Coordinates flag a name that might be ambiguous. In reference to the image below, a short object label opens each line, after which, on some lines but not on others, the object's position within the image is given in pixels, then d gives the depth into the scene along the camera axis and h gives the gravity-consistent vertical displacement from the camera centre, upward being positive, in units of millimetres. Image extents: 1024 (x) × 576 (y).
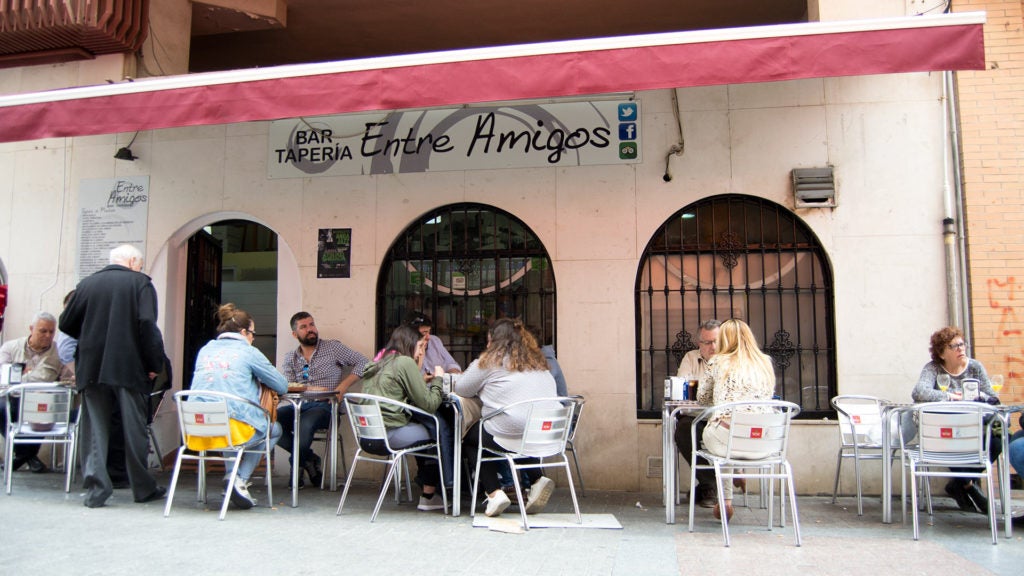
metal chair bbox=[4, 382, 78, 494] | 6023 -602
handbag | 5641 -440
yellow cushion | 5297 -683
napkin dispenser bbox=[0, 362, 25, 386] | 6449 -290
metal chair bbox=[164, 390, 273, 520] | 5223 -560
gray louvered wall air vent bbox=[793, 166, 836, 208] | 6758 +1328
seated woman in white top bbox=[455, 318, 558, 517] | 5262 -308
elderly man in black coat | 5477 -144
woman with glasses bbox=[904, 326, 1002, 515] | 5648 -250
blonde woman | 4957 -221
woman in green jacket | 5379 -331
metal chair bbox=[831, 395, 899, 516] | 5926 -689
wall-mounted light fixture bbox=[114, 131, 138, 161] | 7891 +1877
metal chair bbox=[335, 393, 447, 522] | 5340 -663
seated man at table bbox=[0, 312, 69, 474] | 7070 -186
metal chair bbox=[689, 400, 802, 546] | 4805 -580
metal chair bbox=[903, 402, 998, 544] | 4867 -600
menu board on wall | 7980 +1245
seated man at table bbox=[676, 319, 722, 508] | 5781 -285
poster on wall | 7488 +836
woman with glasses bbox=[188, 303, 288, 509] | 5383 -271
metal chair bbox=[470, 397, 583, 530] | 5168 -628
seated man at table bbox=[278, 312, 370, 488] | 7086 -211
